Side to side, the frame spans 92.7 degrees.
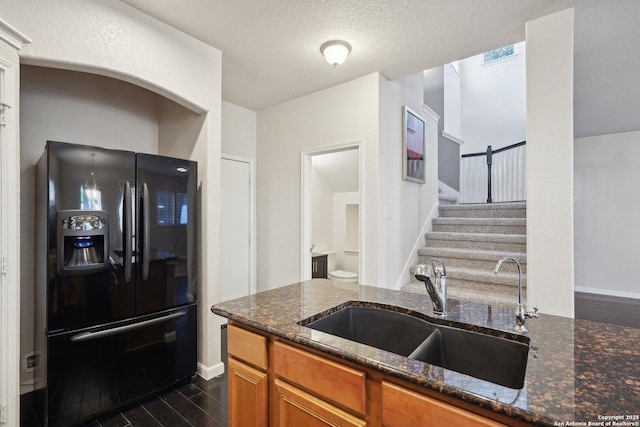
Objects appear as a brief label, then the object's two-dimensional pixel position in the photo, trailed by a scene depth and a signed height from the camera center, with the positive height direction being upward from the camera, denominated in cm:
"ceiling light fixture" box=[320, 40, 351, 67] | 253 +138
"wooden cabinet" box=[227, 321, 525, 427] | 87 -61
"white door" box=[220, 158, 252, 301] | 386 -15
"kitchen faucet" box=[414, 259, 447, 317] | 133 -32
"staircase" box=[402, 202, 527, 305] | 306 -39
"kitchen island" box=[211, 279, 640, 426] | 74 -46
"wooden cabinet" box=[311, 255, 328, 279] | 510 -85
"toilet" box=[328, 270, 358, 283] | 504 -99
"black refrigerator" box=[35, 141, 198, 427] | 181 -41
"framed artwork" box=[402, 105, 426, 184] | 352 +86
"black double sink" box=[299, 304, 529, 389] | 114 -54
